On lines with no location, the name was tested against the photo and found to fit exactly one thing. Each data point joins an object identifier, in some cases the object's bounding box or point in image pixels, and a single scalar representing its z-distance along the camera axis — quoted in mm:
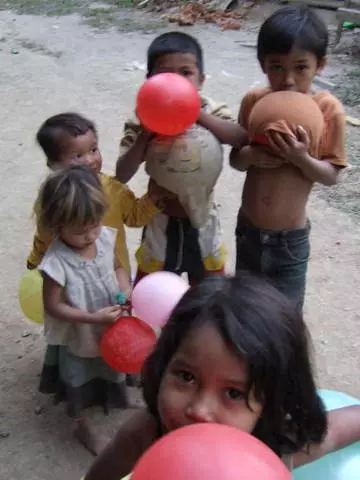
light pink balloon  1855
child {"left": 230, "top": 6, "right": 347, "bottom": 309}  1942
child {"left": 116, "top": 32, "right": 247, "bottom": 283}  2088
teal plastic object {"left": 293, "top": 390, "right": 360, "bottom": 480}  1722
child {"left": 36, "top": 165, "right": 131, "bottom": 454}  1938
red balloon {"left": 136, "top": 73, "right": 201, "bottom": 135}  1916
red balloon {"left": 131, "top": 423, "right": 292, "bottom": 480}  835
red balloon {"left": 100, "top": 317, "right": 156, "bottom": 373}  1996
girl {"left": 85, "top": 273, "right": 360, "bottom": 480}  1152
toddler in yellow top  2109
